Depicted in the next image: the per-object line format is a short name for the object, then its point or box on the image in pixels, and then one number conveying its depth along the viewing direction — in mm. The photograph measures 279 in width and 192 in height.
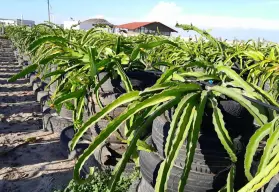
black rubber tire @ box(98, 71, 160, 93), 2039
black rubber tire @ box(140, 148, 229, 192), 1188
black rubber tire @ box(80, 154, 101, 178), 2146
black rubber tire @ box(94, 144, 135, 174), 2054
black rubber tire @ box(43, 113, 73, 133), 3047
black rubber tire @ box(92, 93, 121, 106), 2012
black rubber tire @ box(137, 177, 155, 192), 1409
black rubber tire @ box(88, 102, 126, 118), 2052
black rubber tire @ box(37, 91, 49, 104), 3828
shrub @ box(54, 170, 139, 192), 1850
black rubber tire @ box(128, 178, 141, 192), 1628
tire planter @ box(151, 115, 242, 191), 1164
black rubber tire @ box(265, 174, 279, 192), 931
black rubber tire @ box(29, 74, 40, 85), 5230
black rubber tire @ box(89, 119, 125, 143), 2036
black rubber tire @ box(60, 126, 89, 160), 2416
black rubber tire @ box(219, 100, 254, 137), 1156
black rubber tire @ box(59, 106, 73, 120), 3020
